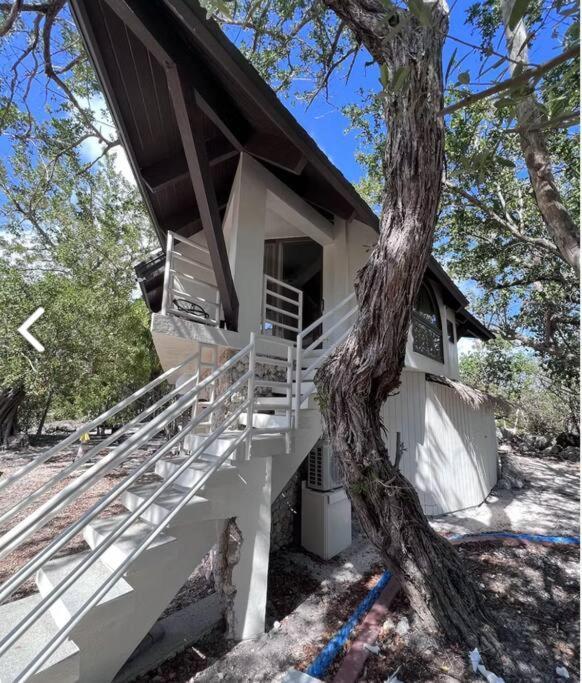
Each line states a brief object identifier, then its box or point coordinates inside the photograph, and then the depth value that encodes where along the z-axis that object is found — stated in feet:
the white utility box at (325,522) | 17.69
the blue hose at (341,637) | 9.99
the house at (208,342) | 8.04
